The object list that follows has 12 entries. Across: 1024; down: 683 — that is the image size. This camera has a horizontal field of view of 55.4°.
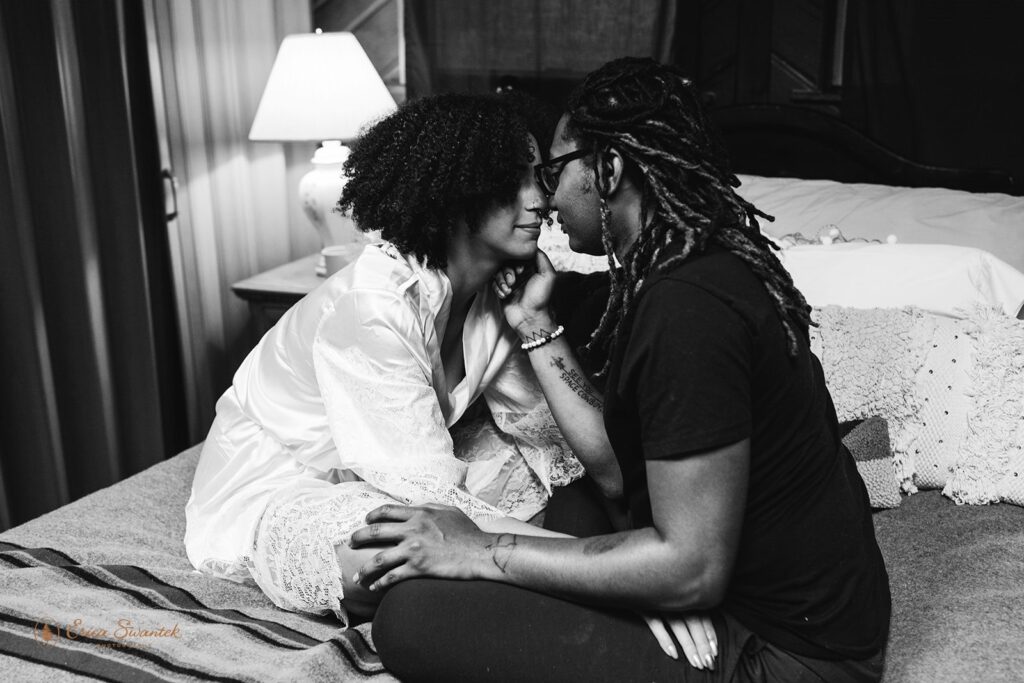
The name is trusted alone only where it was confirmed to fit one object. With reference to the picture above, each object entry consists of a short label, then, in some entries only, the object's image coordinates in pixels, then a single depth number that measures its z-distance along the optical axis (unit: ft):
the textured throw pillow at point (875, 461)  5.21
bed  3.87
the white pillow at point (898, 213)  6.46
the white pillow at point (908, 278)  5.69
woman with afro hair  4.50
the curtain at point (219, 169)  8.28
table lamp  8.00
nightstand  8.20
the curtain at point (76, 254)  6.87
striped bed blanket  3.74
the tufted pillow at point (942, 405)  5.22
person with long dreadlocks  3.20
